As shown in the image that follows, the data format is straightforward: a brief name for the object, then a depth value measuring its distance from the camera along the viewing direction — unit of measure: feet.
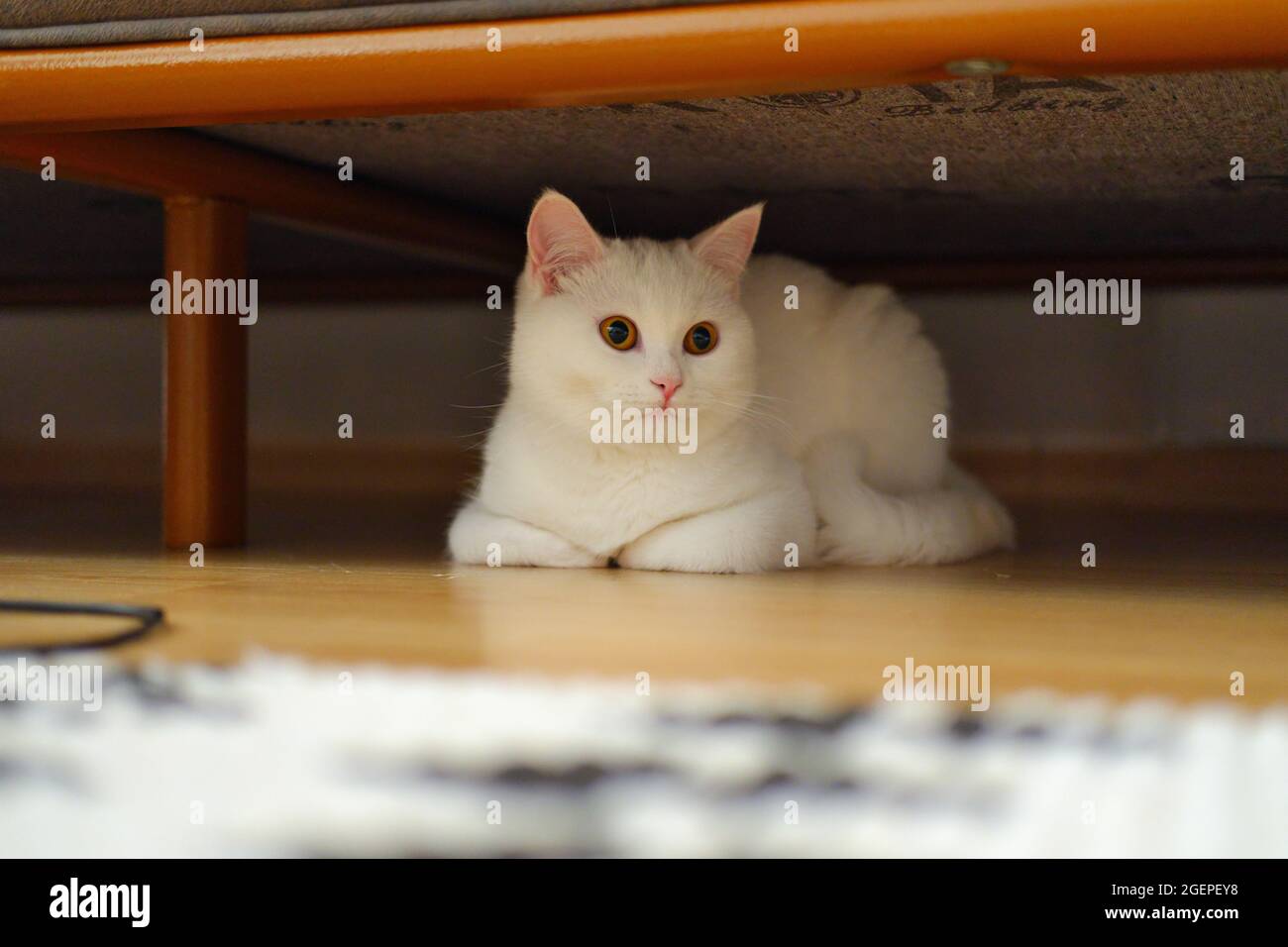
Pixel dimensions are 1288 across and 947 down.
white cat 4.06
